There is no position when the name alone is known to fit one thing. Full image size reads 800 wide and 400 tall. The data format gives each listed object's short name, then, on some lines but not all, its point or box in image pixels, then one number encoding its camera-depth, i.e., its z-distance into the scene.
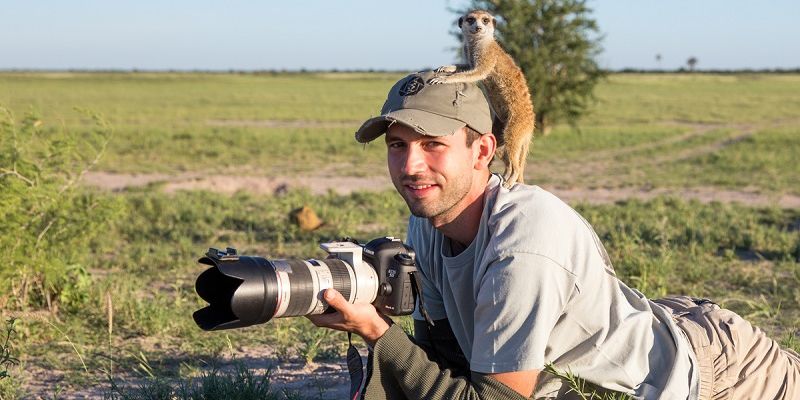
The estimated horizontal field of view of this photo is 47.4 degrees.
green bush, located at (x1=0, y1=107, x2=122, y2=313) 5.04
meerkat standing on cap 4.18
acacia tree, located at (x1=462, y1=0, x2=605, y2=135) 19.86
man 2.40
